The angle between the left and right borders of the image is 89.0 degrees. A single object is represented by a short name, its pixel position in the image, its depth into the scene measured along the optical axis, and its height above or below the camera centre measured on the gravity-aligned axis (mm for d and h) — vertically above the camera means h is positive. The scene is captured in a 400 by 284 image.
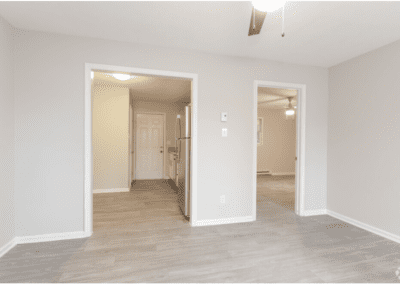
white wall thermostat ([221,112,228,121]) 2906 +300
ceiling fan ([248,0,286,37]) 1282 +875
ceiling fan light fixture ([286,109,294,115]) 6066 +766
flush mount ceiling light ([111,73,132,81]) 3765 +1113
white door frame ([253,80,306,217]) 3256 -55
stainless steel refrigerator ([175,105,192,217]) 3047 -338
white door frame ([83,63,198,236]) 2471 -26
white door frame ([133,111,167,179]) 6391 +267
